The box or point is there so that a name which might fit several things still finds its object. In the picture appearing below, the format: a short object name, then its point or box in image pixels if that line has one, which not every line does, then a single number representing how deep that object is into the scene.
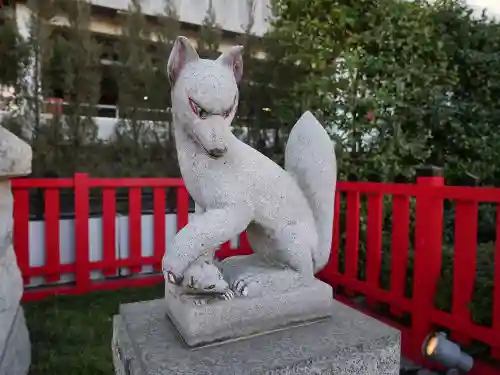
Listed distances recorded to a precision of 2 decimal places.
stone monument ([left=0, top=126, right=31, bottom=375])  1.60
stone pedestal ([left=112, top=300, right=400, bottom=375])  1.00
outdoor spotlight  1.76
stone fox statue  1.03
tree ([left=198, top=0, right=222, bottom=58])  3.98
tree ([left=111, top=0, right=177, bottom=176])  3.77
